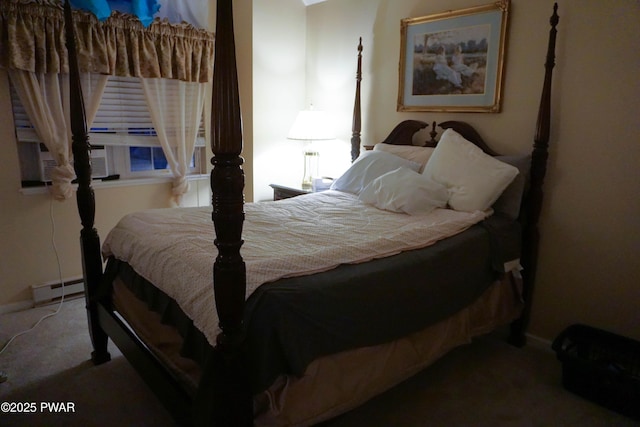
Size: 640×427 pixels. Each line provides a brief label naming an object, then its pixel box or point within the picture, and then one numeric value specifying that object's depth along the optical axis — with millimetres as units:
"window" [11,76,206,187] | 2951
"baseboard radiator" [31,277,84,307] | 2977
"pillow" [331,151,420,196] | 2874
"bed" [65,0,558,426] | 1281
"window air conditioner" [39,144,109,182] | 2963
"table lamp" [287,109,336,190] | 3498
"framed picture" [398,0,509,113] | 2627
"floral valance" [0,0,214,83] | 2615
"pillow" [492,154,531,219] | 2412
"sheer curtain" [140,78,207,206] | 3377
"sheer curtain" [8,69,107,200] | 2723
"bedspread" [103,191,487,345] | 1497
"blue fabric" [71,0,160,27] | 2803
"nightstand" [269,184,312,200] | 3465
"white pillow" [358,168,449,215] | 2424
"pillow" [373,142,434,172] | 2904
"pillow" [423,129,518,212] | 2359
